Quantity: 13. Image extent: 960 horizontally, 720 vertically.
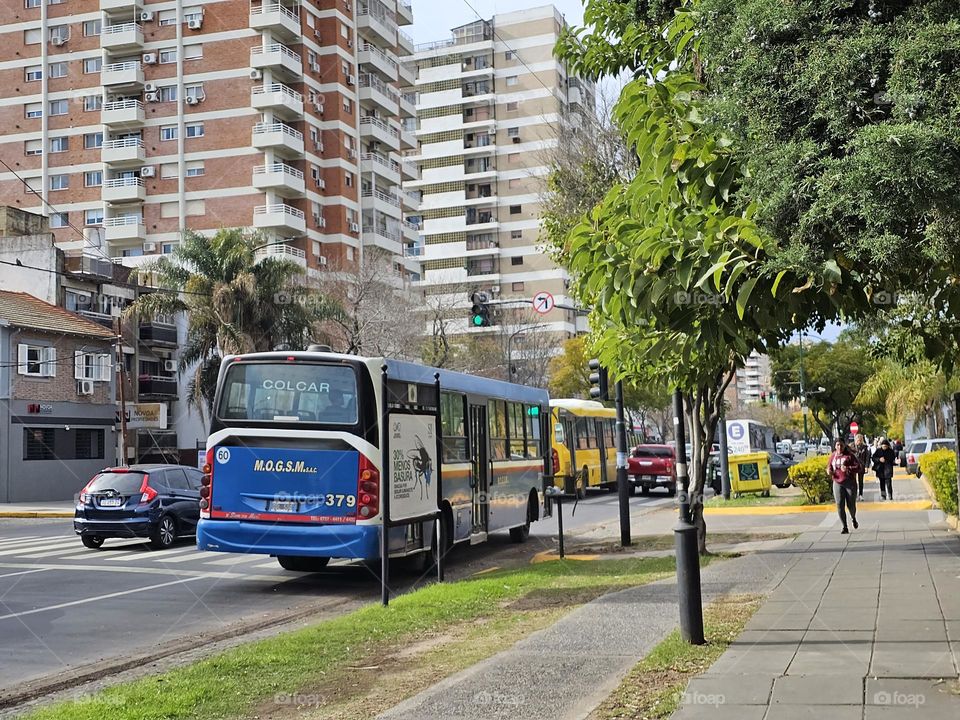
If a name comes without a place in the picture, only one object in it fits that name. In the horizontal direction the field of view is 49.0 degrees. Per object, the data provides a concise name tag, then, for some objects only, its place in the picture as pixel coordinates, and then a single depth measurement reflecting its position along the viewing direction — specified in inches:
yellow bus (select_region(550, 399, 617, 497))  1349.7
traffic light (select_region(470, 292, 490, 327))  945.5
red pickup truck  1498.5
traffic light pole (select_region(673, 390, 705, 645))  312.8
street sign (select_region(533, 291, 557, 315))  1444.9
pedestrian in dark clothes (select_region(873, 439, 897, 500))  1096.2
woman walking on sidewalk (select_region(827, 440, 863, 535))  705.6
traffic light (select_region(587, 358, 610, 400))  747.4
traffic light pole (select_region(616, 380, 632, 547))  695.7
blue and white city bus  520.1
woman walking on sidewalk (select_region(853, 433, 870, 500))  1570.9
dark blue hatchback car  734.5
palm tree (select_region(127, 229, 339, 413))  1631.4
